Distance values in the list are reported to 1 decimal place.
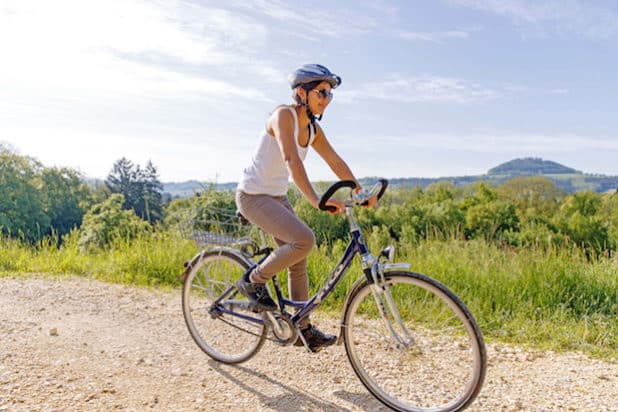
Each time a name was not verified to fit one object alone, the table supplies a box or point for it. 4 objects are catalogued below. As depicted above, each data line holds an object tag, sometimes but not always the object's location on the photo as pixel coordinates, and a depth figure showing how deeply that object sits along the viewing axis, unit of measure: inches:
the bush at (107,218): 718.9
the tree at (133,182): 3152.1
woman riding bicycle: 132.4
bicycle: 129.5
